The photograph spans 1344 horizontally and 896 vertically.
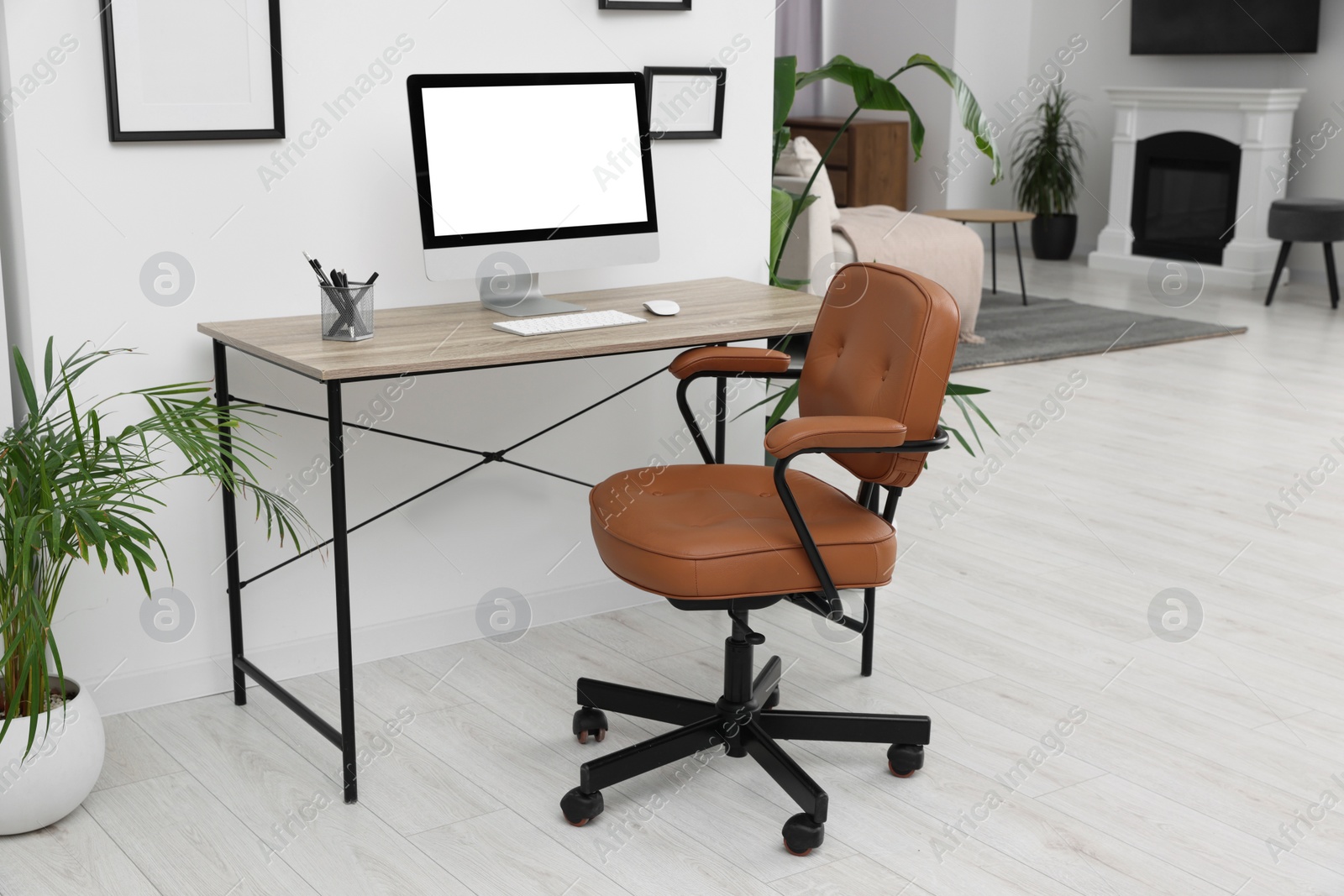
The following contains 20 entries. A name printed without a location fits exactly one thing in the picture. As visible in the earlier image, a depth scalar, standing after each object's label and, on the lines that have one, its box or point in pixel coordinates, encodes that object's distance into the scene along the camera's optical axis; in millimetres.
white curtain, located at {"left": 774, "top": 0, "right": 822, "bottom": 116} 9258
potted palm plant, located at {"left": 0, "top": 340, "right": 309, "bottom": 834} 2105
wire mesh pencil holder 2402
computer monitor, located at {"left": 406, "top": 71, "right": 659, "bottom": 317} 2615
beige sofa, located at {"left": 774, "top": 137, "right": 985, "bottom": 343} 5777
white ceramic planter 2172
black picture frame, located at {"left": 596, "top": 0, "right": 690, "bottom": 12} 2971
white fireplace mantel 7859
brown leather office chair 2152
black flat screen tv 7832
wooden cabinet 8836
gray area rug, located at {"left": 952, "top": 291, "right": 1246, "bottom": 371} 6074
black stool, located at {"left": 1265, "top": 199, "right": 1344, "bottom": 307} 7051
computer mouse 2736
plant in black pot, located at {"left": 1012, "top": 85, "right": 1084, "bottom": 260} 8922
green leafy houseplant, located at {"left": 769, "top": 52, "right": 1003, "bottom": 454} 3209
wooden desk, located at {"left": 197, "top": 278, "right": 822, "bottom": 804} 2266
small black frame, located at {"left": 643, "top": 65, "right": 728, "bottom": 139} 3057
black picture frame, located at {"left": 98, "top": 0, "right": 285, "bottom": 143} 2410
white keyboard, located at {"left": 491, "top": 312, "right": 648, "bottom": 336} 2518
